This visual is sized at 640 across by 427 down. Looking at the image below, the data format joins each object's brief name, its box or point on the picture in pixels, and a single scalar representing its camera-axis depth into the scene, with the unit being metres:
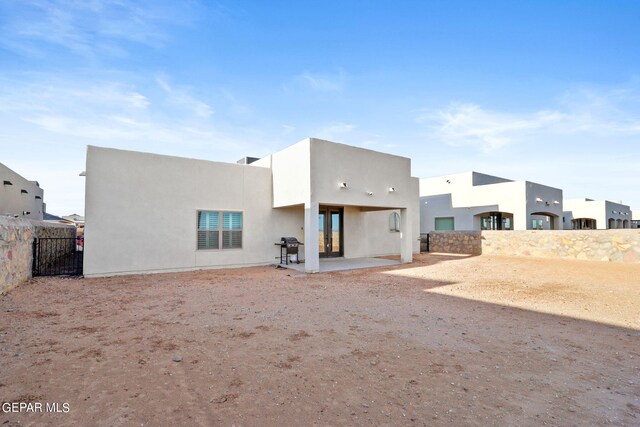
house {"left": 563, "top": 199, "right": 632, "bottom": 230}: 30.34
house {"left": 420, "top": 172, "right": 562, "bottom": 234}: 20.45
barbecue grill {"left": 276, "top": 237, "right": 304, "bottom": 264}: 11.69
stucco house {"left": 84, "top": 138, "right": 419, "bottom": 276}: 9.38
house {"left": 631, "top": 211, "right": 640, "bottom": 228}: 40.34
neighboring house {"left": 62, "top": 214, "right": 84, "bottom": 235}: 31.24
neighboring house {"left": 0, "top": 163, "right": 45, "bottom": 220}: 15.43
